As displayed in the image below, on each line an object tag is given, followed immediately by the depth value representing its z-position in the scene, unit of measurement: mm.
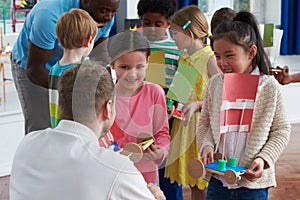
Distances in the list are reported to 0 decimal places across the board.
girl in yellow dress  2004
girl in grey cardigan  2711
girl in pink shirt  1929
